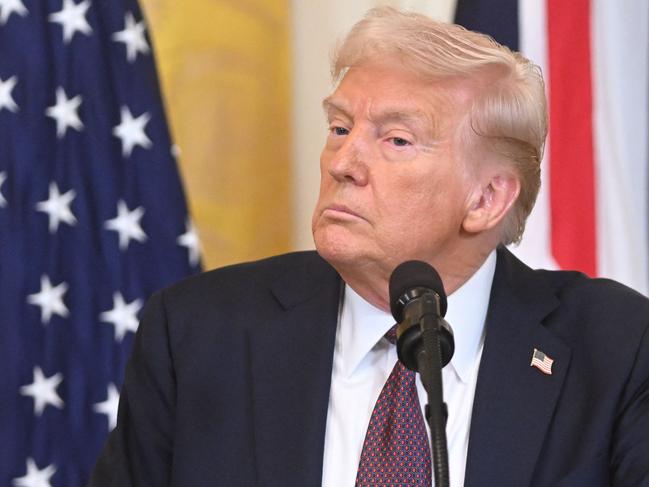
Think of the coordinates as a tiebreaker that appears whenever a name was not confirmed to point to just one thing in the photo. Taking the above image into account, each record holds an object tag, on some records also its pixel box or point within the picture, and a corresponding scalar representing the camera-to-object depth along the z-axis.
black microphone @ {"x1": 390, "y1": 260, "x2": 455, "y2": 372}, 2.89
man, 3.22
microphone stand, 2.83
